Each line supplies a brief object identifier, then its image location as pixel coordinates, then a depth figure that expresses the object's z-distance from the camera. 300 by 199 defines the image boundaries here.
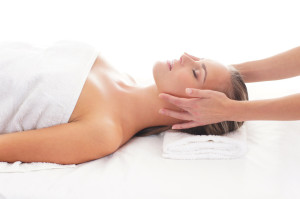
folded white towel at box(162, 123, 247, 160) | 1.56
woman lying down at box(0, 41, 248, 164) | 1.51
